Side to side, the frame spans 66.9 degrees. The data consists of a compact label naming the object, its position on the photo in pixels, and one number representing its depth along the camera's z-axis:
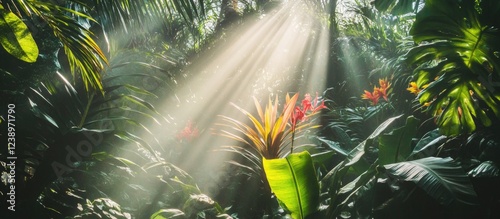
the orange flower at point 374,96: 3.66
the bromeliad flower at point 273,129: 2.16
